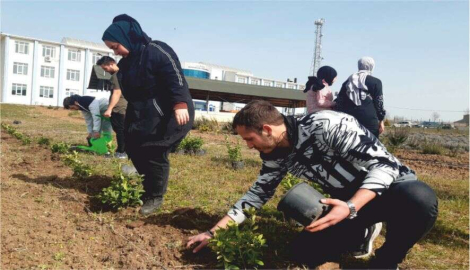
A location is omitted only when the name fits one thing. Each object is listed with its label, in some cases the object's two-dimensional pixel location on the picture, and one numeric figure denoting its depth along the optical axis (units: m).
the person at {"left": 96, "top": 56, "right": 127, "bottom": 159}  5.79
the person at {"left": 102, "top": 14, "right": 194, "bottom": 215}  3.40
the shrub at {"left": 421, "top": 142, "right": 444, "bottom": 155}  12.27
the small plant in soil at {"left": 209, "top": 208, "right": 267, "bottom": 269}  2.14
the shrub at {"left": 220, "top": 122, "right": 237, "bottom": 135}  16.10
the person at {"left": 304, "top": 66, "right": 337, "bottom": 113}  4.62
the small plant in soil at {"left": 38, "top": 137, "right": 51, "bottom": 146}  7.46
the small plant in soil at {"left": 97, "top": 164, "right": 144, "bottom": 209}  3.29
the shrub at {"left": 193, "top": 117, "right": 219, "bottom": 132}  16.30
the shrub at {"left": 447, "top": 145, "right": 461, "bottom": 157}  12.12
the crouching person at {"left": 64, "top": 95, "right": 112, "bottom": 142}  6.70
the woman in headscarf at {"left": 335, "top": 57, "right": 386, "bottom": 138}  4.14
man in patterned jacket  2.06
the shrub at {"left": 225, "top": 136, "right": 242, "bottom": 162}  6.26
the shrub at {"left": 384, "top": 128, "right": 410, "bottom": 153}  11.92
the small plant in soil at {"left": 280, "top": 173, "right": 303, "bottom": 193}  3.40
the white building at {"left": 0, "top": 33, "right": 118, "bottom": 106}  48.22
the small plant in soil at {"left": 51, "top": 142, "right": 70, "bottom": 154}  6.29
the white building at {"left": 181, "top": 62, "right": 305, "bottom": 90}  51.09
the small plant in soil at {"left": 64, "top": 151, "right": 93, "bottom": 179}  4.58
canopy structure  20.18
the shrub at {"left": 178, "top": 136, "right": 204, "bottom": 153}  7.40
